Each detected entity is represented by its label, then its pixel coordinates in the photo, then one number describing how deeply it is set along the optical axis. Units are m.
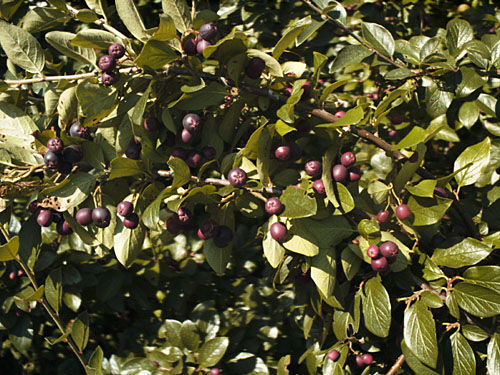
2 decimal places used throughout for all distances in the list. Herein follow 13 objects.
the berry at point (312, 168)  0.42
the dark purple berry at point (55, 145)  0.41
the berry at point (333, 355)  0.47
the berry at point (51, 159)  0.41
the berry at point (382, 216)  0.42
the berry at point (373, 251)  0.40
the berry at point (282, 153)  0.42
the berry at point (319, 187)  0.41
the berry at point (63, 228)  0.45
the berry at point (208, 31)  0.40
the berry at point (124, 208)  0.41
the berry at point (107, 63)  0.39
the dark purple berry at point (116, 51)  0.40
